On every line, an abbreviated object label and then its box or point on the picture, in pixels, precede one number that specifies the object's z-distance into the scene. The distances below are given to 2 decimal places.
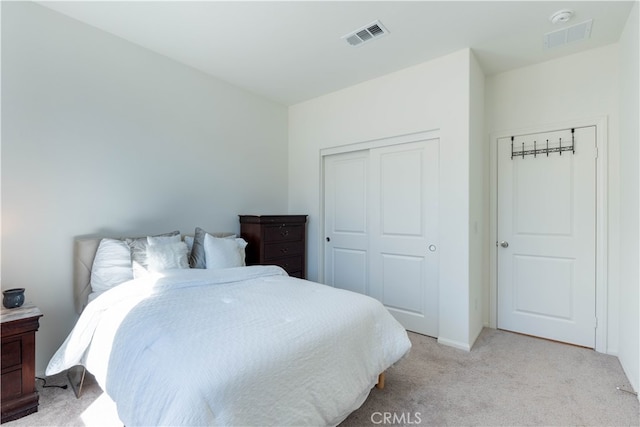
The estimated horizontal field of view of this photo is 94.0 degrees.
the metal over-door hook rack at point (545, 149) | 2.76
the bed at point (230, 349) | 1.12
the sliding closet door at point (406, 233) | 2.94
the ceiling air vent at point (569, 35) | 2.31
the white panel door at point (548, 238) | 2.70
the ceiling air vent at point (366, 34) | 2.35
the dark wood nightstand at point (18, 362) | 1.71
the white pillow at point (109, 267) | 2.16
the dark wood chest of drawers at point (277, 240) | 3.22
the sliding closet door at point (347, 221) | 3.49
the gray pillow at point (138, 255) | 2.18
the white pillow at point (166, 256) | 2.23
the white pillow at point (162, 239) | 2.32
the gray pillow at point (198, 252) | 2.64
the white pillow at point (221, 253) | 2.51
